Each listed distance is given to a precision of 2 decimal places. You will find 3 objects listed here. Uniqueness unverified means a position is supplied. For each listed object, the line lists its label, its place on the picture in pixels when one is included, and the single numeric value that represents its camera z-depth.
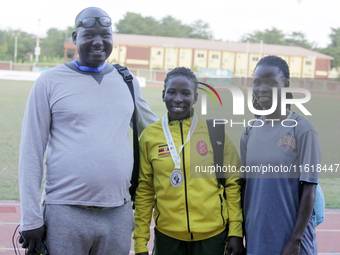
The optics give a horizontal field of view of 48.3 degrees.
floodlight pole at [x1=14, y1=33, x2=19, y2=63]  53.24
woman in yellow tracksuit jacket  2.41
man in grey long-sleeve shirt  2.24
